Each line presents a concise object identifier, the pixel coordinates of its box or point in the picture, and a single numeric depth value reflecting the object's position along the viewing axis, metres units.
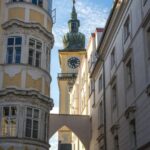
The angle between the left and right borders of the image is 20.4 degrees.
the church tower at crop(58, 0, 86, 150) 70.25
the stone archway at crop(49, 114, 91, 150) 39.06
